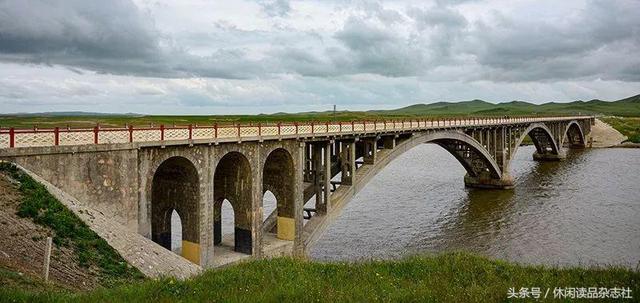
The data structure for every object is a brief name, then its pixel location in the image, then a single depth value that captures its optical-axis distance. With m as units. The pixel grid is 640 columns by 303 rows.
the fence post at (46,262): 12.24
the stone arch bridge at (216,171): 17.88
